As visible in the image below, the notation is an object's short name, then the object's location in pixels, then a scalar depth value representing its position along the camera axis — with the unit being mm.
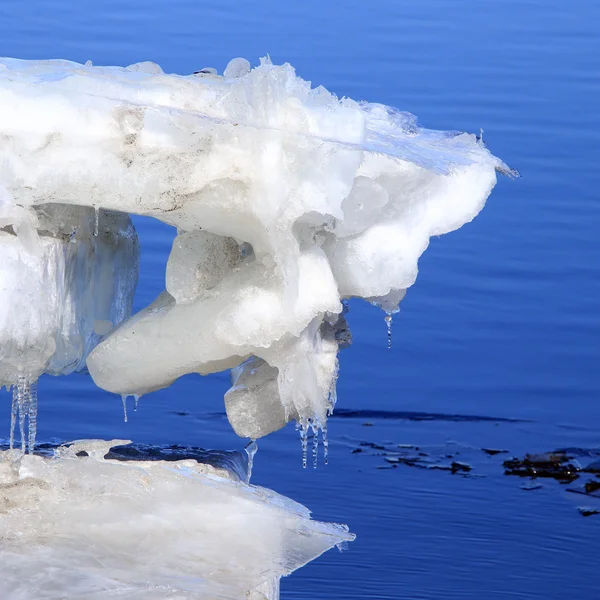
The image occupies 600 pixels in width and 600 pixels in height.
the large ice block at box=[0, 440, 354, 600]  4254
